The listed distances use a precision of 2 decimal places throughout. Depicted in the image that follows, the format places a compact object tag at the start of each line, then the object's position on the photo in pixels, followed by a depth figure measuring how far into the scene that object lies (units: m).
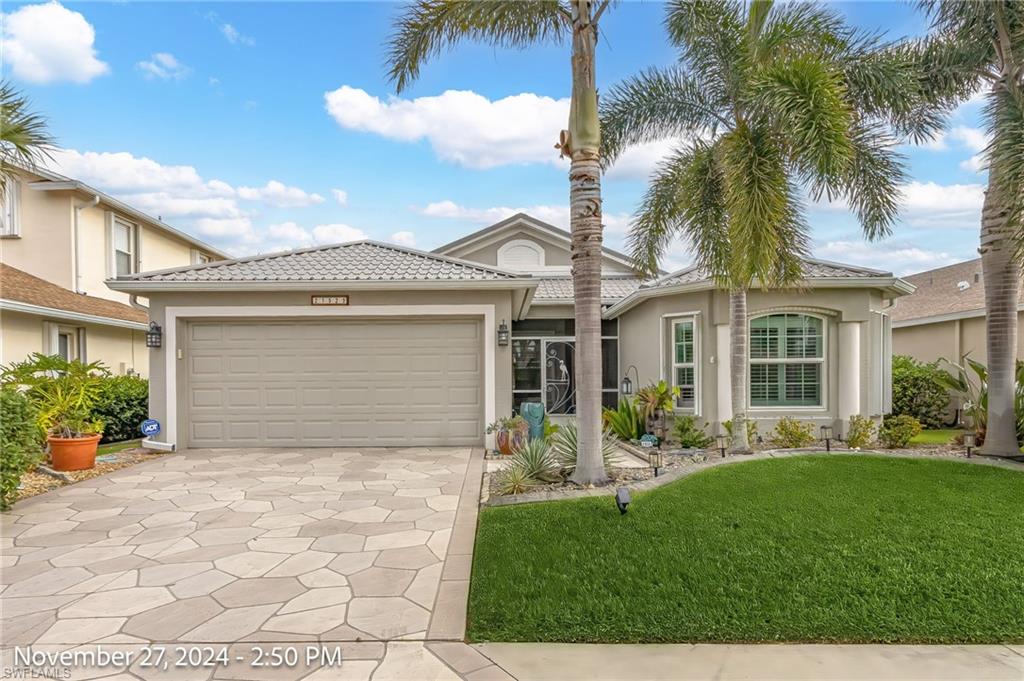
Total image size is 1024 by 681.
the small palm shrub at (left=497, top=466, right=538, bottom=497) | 6.05
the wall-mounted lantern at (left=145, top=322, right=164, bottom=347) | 9.30
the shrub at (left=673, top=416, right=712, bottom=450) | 9.66
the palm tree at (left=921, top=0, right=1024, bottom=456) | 6.45
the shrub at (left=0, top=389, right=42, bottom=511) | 5.74
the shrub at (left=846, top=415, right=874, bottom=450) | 8.63
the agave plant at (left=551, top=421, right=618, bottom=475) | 6.72
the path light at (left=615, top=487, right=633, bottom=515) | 4.88
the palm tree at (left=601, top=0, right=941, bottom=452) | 6.47
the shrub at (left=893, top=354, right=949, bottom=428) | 12.39
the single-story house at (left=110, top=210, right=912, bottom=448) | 9.48
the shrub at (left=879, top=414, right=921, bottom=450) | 8.27
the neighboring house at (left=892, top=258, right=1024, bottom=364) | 13.74
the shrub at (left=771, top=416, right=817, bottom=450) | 8.72
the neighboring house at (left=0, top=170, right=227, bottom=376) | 10.83
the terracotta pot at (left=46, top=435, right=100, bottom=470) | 7.76
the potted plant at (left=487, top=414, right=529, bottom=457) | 9.06
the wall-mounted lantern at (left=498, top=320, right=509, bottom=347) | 9.55
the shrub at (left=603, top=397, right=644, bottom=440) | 10.65
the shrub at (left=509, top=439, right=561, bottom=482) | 6.38
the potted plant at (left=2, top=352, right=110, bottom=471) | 7.71
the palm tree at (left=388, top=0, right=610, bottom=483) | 6.09
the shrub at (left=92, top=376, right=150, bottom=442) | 10.67
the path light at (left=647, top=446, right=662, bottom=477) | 6.79
